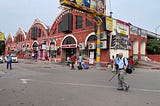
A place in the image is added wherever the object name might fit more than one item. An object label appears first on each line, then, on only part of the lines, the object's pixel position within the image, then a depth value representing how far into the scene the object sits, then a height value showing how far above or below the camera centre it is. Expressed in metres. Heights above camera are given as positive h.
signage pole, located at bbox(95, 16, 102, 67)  16.18 +1.75
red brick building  17.01 +2.66
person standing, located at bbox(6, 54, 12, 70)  12.86 -0.45
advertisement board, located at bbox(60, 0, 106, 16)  13.89 +6.05
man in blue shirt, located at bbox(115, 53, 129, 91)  5.47 -0.74
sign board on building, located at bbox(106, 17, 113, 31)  16.10 +4.24
